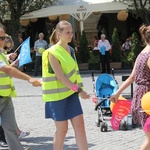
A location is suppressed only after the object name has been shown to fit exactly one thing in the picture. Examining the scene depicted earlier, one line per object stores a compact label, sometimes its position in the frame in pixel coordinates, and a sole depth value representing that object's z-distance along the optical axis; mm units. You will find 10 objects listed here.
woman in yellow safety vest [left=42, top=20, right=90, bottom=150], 5023
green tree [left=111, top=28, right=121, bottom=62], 20297
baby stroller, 8578
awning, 21328
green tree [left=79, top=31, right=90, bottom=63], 20766
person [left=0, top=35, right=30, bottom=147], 5815
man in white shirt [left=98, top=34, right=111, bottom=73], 18688
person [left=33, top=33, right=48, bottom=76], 18500
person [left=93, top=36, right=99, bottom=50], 20566
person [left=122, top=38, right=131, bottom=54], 20847
